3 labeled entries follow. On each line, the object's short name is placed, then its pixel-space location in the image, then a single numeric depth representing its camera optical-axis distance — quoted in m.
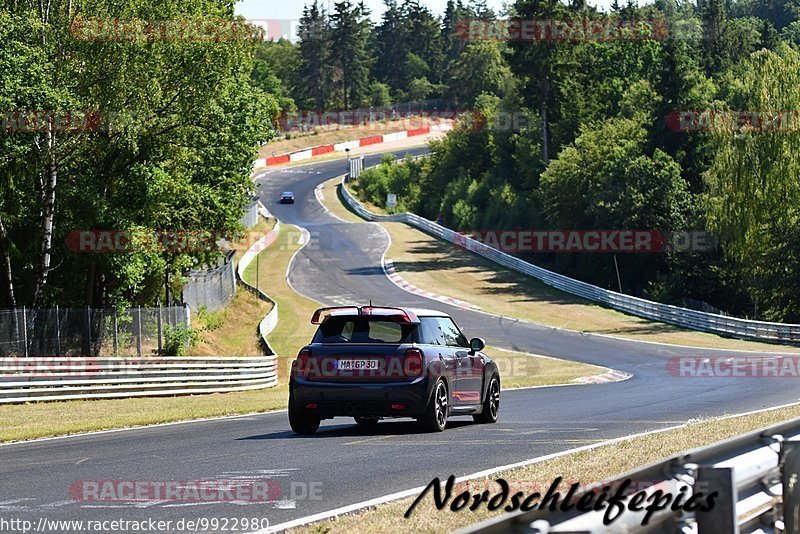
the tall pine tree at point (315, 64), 172.00
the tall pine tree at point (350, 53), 168.25
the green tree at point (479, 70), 156.24
